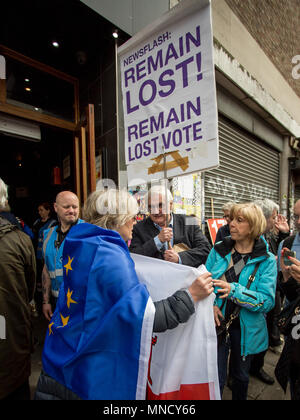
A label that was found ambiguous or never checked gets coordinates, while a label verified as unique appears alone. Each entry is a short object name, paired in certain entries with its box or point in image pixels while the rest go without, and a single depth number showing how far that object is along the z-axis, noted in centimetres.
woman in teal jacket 186
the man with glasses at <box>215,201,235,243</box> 290
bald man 253
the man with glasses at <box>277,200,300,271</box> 206
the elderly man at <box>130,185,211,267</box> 220
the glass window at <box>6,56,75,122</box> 356
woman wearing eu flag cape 105
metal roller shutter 582
